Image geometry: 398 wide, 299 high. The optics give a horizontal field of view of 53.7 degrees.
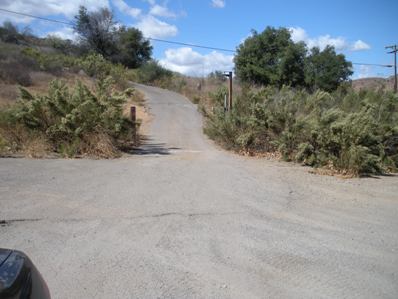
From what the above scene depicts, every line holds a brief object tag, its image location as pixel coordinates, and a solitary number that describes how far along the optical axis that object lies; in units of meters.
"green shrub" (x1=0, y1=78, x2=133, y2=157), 12.01
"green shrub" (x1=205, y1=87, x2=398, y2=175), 11.21
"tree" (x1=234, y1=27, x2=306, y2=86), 40.41
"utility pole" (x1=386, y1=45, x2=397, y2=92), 39.03
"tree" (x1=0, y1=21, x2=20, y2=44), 48.23
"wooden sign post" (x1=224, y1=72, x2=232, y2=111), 19.56
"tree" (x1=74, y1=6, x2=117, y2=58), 56.72
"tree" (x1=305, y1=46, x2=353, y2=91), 41.19
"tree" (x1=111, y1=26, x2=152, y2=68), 59.44
